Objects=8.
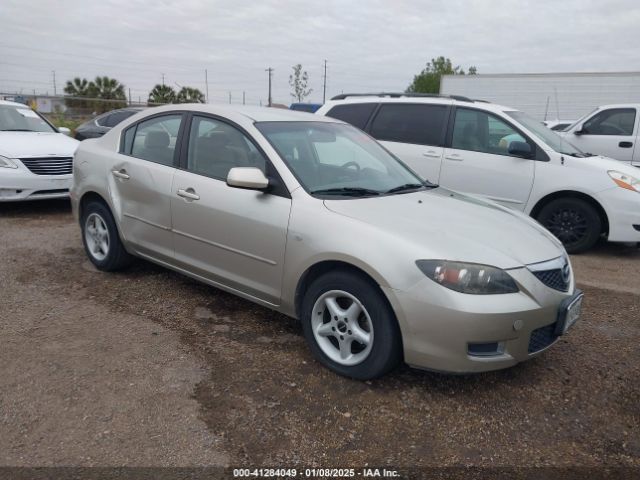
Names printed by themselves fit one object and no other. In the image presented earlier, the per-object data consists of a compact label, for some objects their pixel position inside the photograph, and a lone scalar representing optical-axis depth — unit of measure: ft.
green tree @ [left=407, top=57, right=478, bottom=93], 168.25
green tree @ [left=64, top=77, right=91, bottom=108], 130.72
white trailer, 60.85
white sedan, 23.48
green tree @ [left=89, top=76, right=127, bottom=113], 125.59
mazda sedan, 9.44
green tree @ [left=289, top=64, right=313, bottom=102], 130.11
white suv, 20.10
